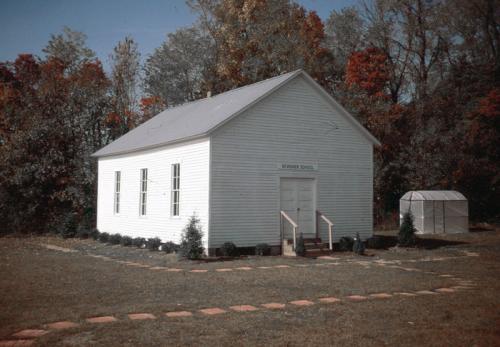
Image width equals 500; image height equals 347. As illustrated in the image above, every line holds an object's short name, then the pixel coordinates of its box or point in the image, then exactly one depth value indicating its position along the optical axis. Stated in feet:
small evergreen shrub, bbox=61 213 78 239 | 88.63
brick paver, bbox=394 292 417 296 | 33.90
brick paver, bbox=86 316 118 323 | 25.57
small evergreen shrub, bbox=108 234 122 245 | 75.16
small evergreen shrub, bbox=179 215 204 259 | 53.78
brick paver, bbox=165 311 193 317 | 27.14
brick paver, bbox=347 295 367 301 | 32.04
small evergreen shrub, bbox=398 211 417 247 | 66.59
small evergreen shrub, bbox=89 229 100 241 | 83.22
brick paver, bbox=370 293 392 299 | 32.78
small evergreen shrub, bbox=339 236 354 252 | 63.63
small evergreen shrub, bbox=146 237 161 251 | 65.16
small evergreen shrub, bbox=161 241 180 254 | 61.06
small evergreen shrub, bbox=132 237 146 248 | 69.46
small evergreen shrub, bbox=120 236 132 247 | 71.92
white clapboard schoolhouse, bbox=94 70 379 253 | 58.54
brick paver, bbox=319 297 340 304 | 31.04
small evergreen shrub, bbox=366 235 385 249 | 67.36
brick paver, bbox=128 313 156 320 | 26.30
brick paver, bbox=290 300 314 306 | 30.37
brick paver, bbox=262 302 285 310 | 29.42
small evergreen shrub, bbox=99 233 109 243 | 78.97
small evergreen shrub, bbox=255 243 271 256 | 58.80
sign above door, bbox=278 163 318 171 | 62.68
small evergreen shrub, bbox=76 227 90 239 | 87.15
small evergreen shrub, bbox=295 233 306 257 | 57.77
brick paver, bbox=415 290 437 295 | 34.50
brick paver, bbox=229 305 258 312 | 28.58
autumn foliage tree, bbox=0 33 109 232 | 96.58
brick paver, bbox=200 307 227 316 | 27.71
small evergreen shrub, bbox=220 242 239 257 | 56.70
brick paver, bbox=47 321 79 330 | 24.32
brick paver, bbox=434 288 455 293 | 35.31
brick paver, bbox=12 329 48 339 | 22.76
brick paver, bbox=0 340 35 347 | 21.33
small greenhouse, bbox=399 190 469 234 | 89.66
